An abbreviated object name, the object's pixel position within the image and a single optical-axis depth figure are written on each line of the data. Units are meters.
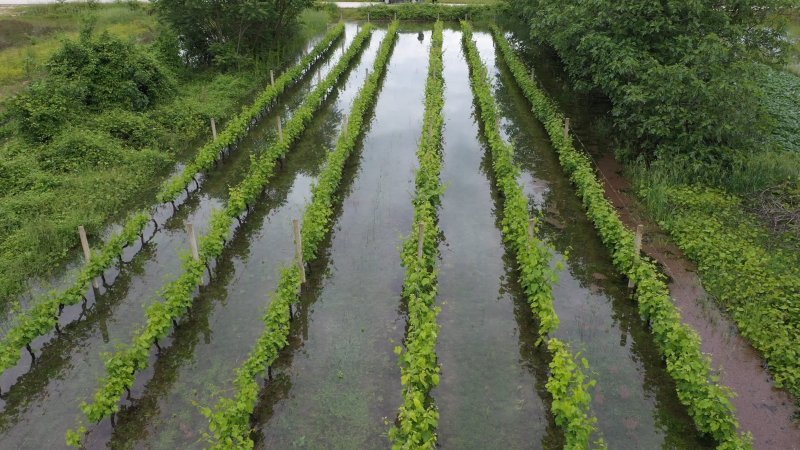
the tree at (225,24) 25.56
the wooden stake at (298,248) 11.99
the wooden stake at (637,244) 12.18
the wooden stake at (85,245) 11.95
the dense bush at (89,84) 17.95
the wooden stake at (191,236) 11.89
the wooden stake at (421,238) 12.17
